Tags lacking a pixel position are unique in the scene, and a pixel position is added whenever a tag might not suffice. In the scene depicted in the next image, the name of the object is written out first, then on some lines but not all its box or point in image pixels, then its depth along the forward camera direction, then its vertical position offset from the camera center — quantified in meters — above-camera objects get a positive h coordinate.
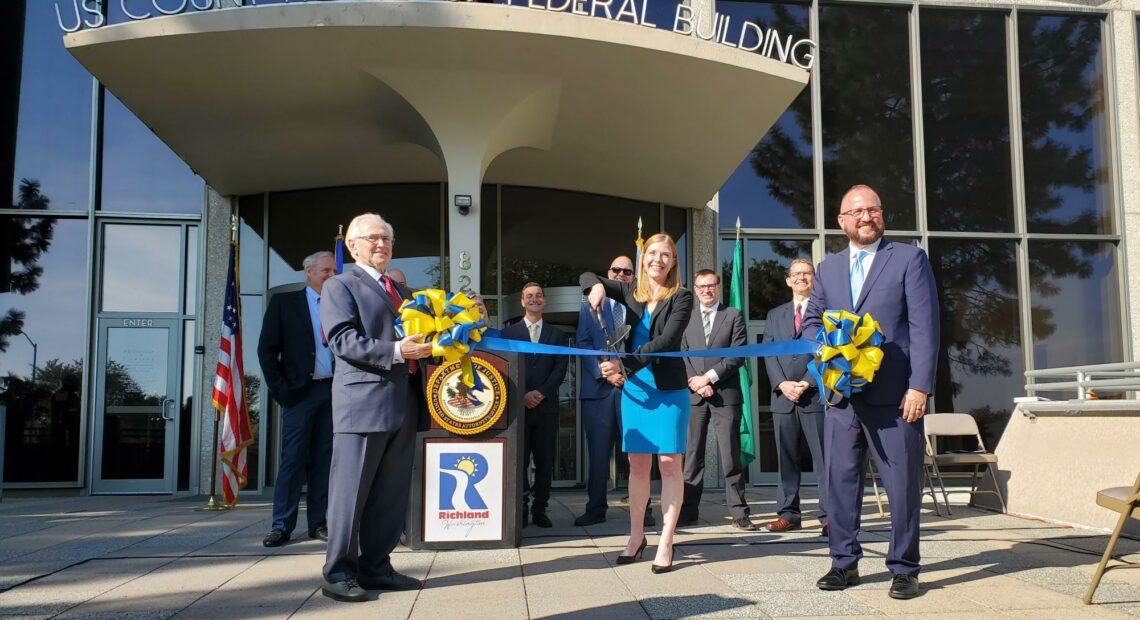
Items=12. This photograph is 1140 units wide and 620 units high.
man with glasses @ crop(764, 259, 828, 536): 6.00 -0.24
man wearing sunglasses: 6.42 -0.39
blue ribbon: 4.20 +0.11
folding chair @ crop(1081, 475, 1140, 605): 3.64 -0.61
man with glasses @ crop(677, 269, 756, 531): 6.15 -0.25
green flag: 8.12 -0.56
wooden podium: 5.12 -0.63
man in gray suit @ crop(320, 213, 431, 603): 3.79 -0.21
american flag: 8.30 -0.38
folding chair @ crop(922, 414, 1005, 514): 7.11 -0.71
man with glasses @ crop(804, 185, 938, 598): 3.93 -0.12
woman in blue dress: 4.37 -0.05
